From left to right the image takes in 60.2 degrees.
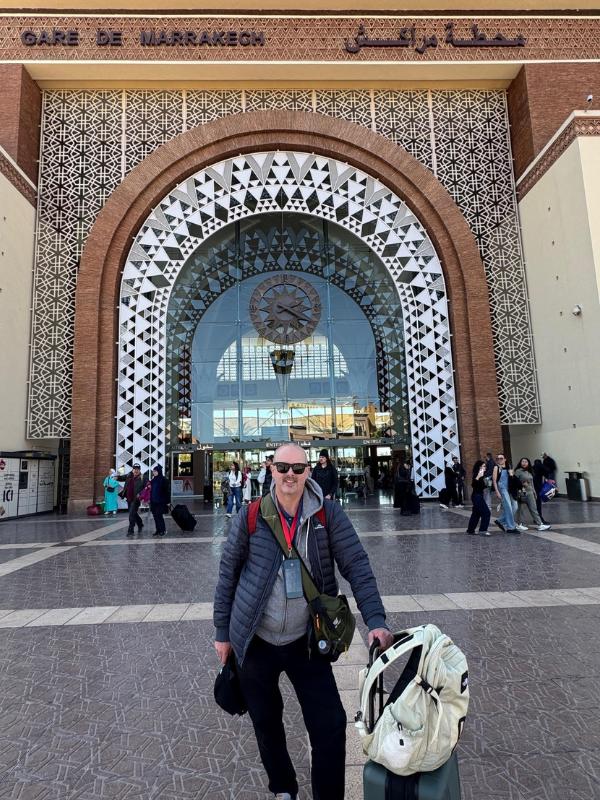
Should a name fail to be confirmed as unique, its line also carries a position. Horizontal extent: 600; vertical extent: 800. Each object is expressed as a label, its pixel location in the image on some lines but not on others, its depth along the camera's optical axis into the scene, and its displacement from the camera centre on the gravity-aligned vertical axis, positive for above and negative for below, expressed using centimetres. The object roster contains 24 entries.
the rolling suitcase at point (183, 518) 1139 -98
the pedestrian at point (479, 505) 988 -81
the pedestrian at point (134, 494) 1171 -44
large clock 2042 +629
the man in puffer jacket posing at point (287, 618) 208 -62
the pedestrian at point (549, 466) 1711 -20
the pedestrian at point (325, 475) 1068 -14
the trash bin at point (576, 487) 1565 -85
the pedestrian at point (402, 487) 1381 -59
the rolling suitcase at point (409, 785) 163 -101
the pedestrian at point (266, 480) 1330 -26
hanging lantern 2025 +411
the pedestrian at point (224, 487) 1722 -51
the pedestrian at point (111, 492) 1614 -51
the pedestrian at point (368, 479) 2055 -50
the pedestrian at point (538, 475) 1430 -43
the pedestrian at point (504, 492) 1010 -60
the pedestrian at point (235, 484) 1356 -33
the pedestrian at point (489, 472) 1062 -24
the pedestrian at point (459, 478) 1627 -48
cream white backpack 165 -80
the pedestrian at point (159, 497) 1124 -52
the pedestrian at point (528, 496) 1047 -72
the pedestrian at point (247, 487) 1519 -47
